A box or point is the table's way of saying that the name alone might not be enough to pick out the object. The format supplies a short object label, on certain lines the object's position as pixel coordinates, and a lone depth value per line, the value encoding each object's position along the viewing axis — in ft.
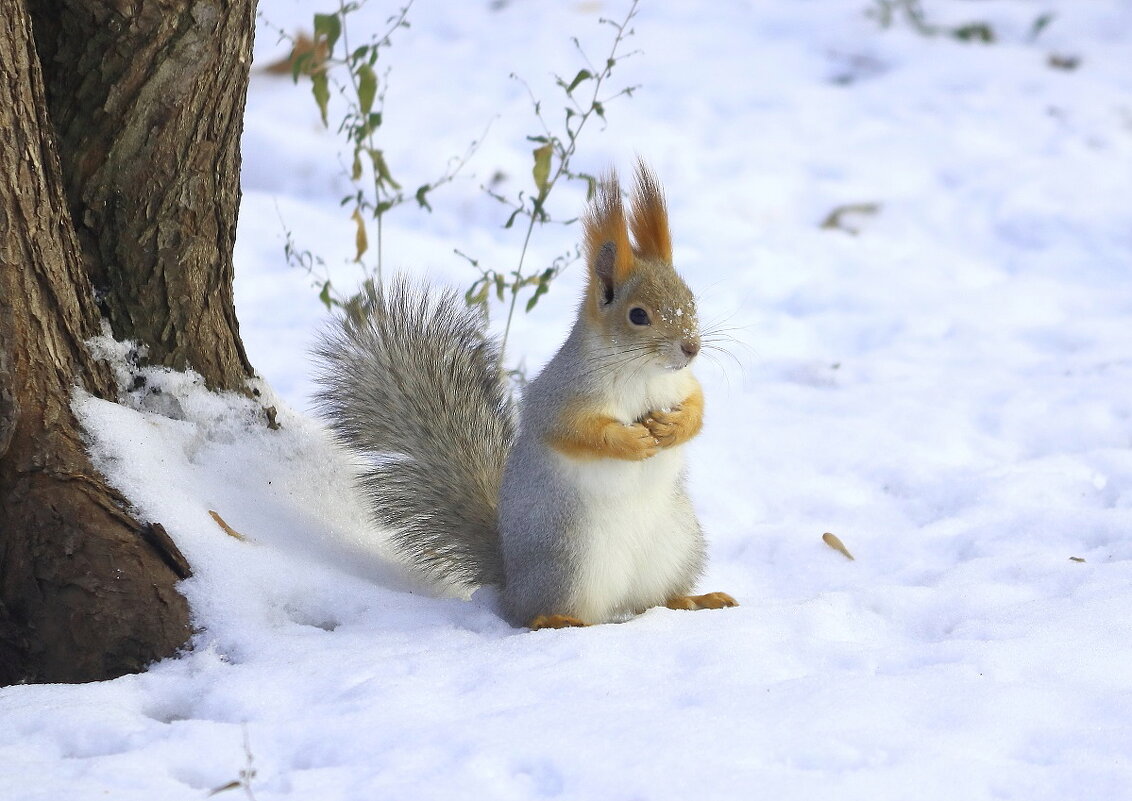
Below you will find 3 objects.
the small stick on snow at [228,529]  21.41
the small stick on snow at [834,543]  21.89
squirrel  21.33
